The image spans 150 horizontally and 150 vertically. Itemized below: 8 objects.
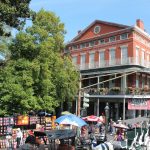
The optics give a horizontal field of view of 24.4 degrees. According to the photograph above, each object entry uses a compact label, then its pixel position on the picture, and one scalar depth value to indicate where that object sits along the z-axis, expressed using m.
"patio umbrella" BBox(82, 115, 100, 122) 28.62
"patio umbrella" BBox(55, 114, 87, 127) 18.48
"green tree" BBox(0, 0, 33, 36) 14.24
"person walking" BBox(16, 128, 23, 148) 20.69
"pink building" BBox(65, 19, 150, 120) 37.88
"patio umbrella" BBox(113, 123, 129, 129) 23.48
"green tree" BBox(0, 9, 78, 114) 26.55
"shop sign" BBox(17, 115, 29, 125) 25.17
